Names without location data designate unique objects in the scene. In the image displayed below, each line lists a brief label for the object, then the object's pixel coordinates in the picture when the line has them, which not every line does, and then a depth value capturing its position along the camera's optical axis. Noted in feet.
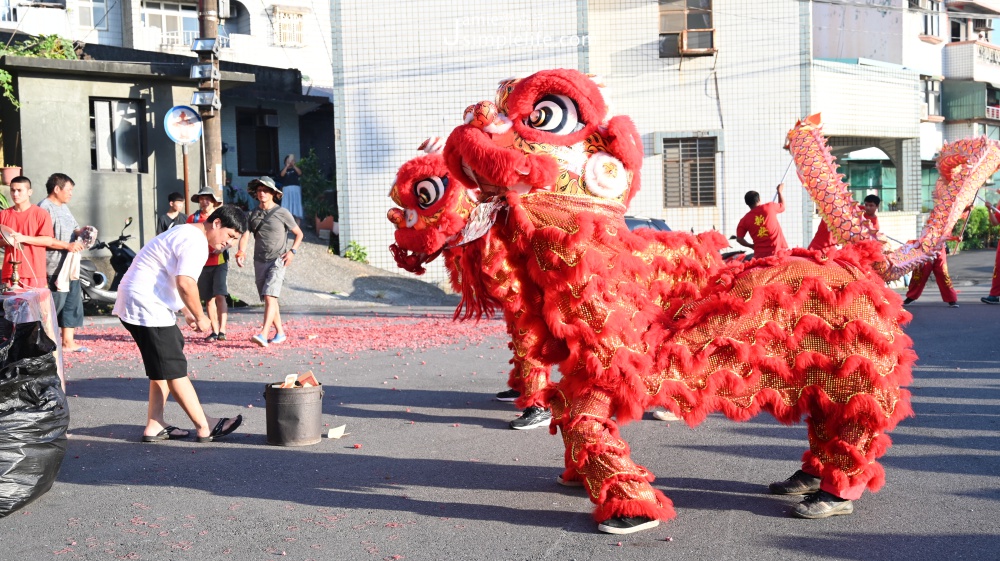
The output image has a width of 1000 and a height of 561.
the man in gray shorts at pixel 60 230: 30.87
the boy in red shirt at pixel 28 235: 28.22
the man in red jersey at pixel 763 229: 38.83
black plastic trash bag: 15.61
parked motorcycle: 44.96
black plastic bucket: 20.61
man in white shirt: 20.13
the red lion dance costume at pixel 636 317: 14.87
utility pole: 52.70
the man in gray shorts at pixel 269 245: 33.86
